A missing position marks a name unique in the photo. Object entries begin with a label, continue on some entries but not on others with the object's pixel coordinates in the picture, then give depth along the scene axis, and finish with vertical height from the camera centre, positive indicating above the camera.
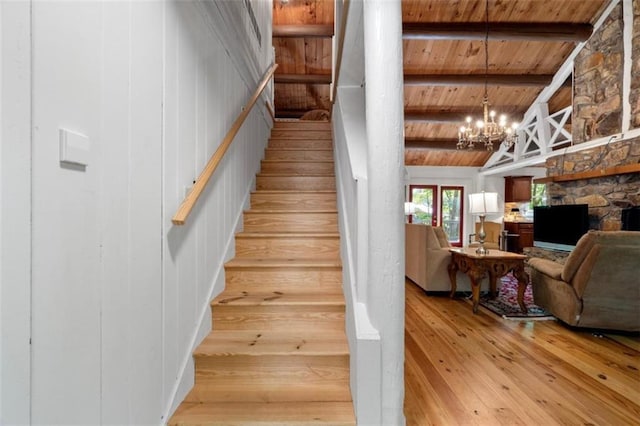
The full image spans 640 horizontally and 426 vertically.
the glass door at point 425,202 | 8.94 +0.39
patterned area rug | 3.12 -1.04
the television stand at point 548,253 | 5.26 -0.71
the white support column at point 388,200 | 1.31 +0.07
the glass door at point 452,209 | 8.91 +0.18
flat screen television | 4.81 -0.17
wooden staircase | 1.43 -0.72
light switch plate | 0.83 +0.19
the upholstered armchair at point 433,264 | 3.89 -0.64
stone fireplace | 4.12 +0.47
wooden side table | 3.26 -0.58
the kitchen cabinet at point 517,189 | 8.44 +0.75
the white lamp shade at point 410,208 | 7.57 +0.18
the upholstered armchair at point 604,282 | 2.57 -0.58
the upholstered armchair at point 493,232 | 6.79 -0.38
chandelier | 4.36 +1.28
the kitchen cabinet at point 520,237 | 7.98 -0.57
